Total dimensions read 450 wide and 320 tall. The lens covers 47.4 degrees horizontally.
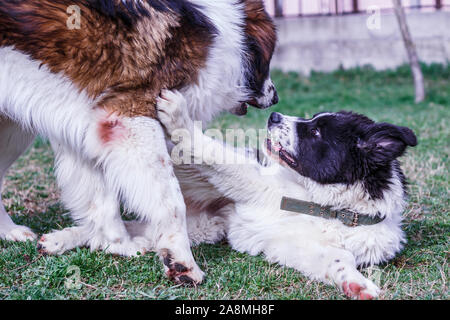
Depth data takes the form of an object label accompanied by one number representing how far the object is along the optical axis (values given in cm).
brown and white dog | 256
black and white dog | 277
